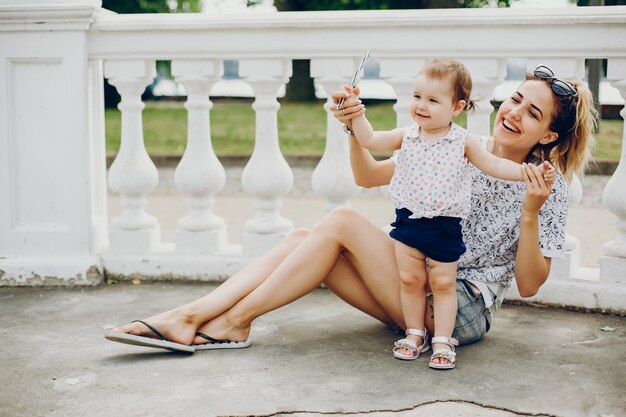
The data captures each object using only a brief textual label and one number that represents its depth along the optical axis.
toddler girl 3.15
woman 3.25
